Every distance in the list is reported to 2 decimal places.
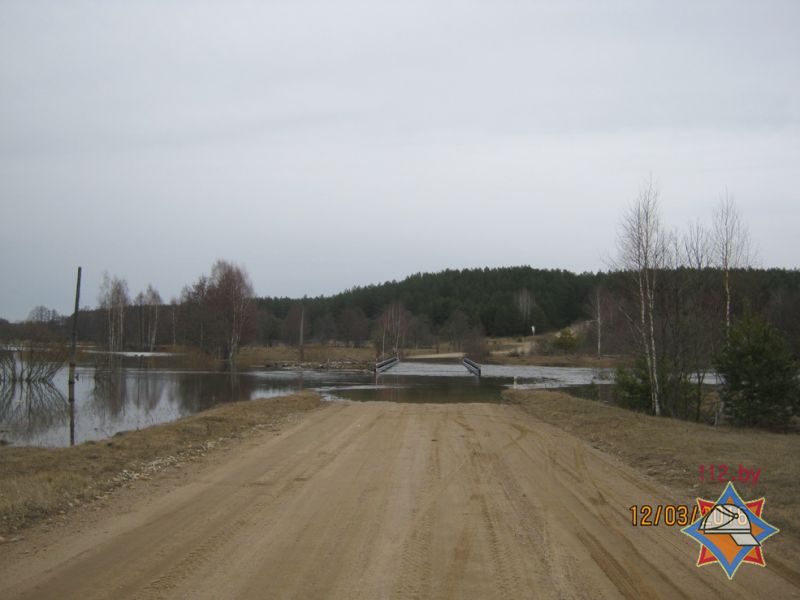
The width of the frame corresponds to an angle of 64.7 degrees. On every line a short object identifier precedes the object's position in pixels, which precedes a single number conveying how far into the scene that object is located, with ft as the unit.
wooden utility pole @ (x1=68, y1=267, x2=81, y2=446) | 90.41
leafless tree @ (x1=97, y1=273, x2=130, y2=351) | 285.02
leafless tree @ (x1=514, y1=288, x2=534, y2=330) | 445.37
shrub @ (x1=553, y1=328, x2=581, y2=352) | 298.76
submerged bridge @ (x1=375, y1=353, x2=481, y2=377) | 192.01
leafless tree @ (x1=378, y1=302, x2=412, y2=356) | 346.95
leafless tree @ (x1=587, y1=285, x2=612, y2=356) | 261.85
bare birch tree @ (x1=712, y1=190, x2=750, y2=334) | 75.24
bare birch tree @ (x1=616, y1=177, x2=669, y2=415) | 68.03
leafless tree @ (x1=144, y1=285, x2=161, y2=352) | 340.69
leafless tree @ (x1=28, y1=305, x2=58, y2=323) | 358.64
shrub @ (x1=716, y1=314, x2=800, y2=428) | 62.85
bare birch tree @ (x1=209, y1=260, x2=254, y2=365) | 237.45
